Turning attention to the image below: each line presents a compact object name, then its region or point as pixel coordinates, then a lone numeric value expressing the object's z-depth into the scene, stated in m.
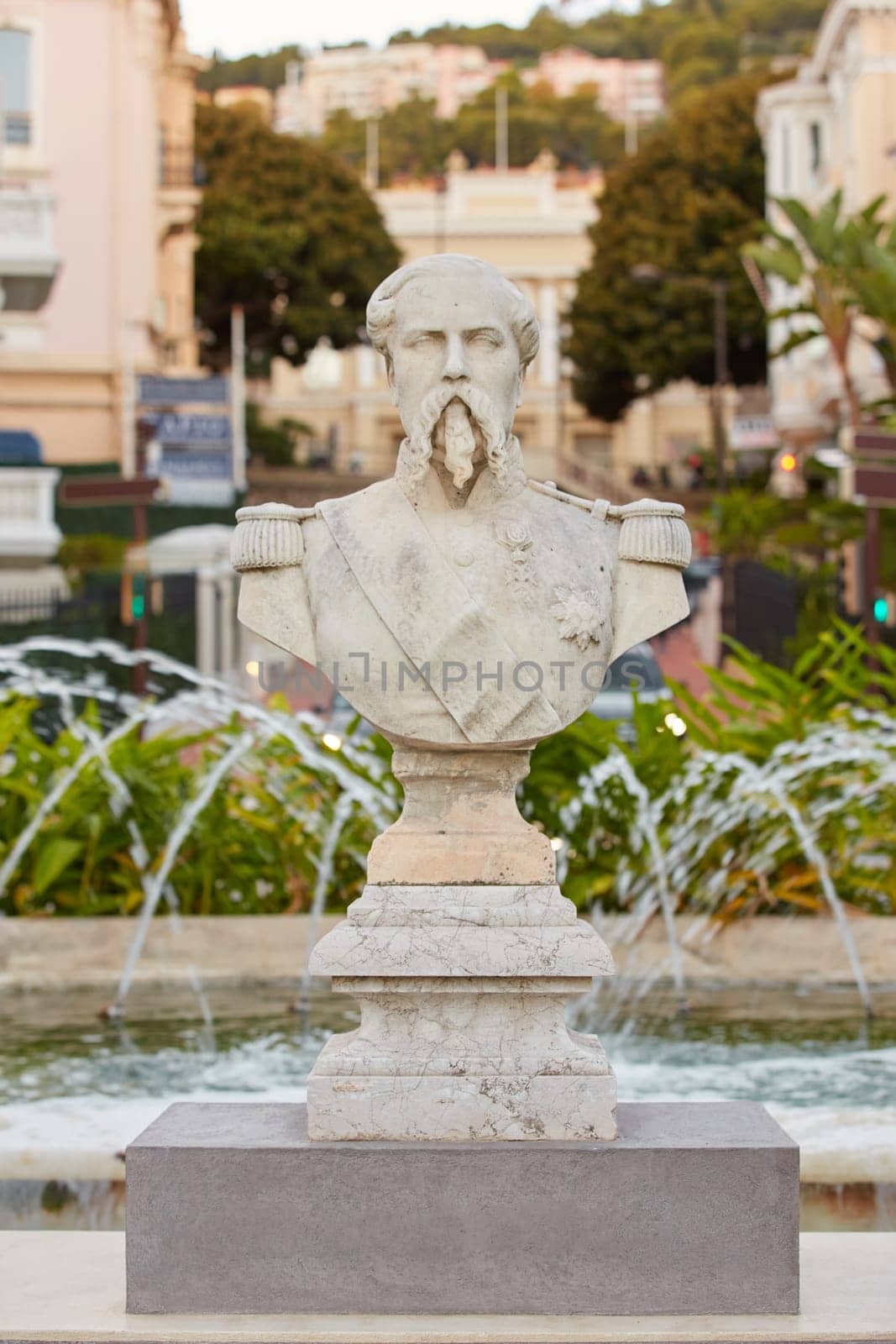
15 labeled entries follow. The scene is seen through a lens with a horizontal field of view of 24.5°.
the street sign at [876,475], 13.27
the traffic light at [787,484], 43.46
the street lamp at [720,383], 47.09
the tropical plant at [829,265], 28.67
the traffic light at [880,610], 15.90
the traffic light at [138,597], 16.70
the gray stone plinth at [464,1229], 4.66
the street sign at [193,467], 35.03
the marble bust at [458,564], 5.01
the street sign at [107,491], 15.75
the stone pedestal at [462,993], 4.85
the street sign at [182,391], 36.78
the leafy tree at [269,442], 67.19
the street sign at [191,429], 36.34
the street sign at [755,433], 36.56
